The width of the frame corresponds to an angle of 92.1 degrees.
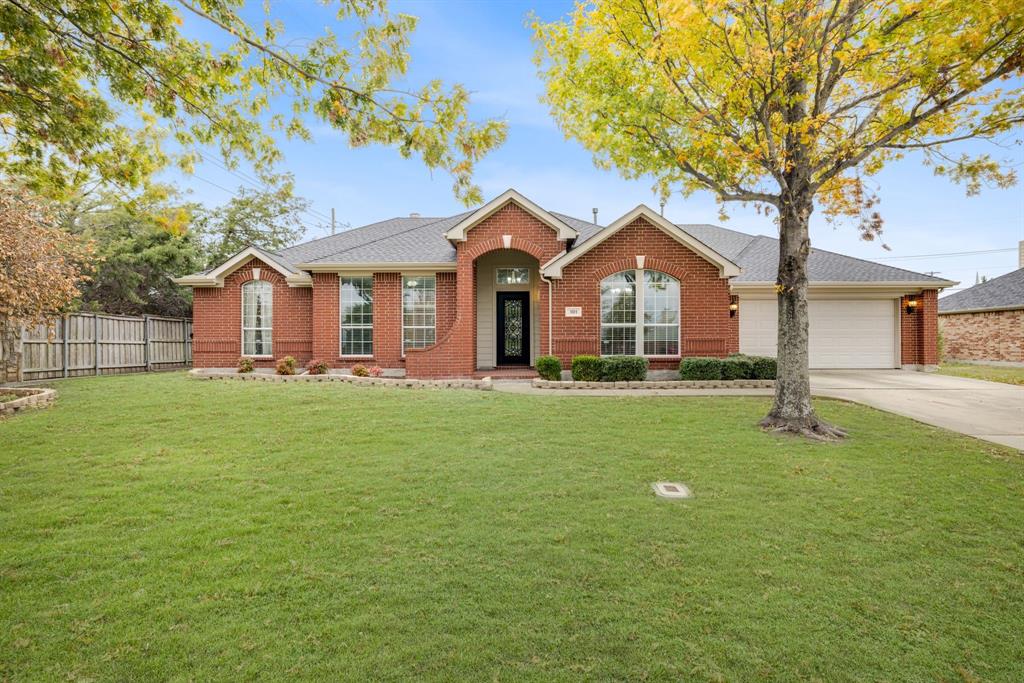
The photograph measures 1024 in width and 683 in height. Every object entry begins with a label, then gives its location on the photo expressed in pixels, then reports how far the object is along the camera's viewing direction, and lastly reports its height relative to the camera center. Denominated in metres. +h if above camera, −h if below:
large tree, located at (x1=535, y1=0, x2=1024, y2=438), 7.30 +4.08
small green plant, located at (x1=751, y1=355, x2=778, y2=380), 13.08 -0.74
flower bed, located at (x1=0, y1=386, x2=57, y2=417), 9.35 -1.11
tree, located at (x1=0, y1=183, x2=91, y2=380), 10.55 +1.89
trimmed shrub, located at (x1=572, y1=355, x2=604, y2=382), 13.10 -0.69
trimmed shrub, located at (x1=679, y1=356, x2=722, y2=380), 13.09 -0.73
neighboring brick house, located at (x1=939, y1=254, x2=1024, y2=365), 21.23 +0.86
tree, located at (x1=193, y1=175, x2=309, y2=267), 26.28 +6.78
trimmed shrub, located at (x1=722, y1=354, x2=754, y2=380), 13.11 -0.74
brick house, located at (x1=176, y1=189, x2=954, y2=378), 14.17 +1.36
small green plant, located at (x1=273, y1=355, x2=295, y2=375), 15.19 -0.69
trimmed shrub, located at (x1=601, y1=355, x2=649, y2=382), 13.12 -0.70
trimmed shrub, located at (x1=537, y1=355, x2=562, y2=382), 13.21 -0.67
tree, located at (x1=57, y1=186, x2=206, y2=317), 21.67 +3.76
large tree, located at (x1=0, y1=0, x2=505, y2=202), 5.01 +2.80
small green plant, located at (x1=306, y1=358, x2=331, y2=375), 15.18 -0.76
